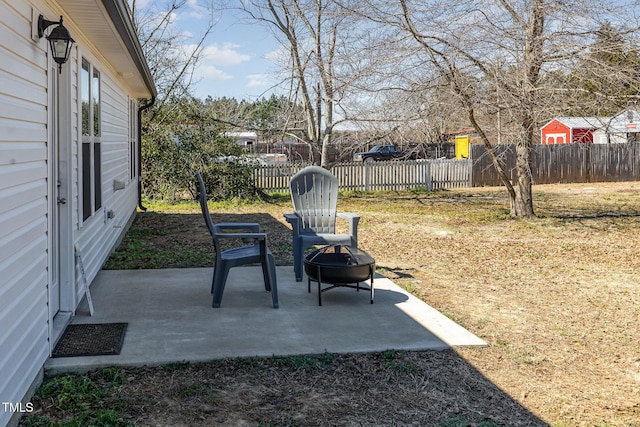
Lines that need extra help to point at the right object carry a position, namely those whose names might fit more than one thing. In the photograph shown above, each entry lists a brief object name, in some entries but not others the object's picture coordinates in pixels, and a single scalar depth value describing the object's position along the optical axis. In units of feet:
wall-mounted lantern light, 14.21
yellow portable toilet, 79.32
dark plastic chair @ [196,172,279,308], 17.95
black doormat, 13.76
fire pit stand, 18.26
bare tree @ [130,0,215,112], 58.29
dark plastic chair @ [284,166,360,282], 23.50
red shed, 102.06
